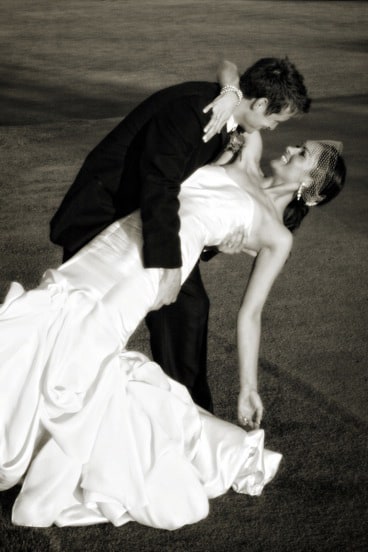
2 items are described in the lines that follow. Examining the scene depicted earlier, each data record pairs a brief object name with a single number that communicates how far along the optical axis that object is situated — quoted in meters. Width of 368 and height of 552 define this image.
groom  3.68
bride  3.59
